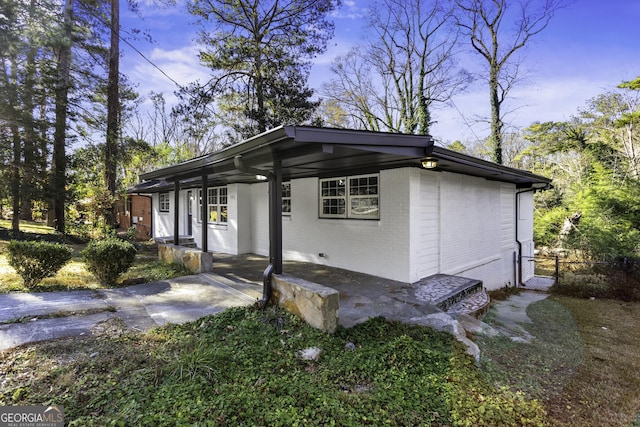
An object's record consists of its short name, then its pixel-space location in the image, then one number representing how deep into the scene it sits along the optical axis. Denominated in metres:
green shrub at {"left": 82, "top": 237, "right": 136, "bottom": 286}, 6.20
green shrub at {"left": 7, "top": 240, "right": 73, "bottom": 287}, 5.66
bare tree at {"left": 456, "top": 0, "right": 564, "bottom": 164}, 17.00
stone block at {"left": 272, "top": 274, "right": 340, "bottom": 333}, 3.93
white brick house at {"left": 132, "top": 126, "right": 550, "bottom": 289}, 4.55
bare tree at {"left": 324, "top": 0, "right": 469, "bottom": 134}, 18.83
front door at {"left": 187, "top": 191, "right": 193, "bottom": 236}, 12.04
